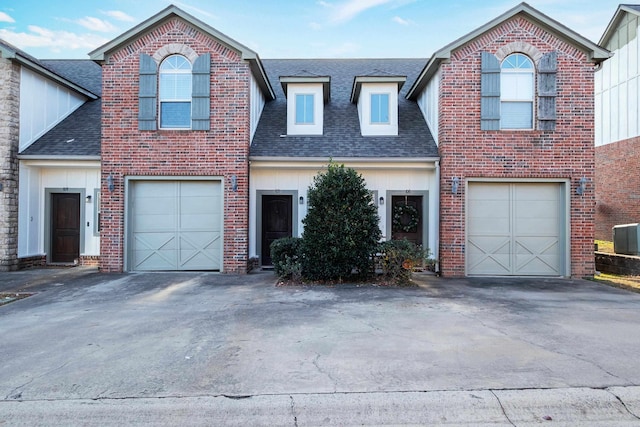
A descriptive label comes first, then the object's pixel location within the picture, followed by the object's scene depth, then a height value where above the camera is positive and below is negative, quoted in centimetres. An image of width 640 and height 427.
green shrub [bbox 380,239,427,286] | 894 -98
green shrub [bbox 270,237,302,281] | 933 -94
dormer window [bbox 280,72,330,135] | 1180 +338
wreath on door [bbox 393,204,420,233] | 1108 -4
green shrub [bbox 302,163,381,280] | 880 -25
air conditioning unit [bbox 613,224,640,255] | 1102 -57
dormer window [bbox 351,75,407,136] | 1170 +335
